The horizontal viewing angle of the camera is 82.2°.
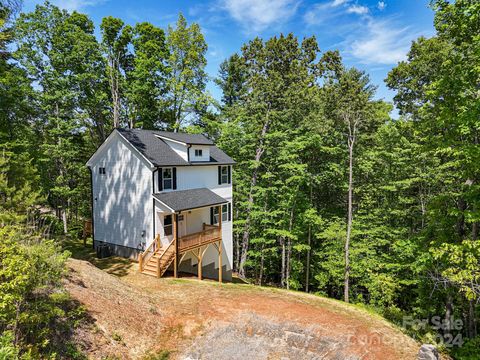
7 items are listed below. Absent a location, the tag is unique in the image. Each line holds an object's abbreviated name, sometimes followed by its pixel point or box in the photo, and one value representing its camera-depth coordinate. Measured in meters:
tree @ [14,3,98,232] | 22.36
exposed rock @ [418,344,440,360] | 9.02
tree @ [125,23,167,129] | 27.39
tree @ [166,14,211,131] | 28.03
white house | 16.97
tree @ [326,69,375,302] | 19.75
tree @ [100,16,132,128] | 27.17
